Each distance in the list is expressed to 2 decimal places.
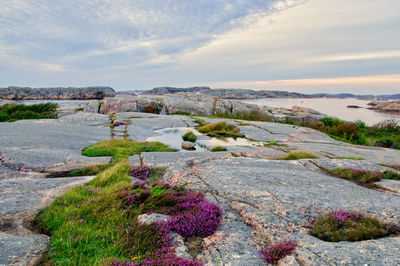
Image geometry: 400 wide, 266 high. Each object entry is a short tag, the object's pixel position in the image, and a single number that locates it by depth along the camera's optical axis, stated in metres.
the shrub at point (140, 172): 5.73
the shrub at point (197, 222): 3.22
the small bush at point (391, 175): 5.46
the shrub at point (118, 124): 13.96
